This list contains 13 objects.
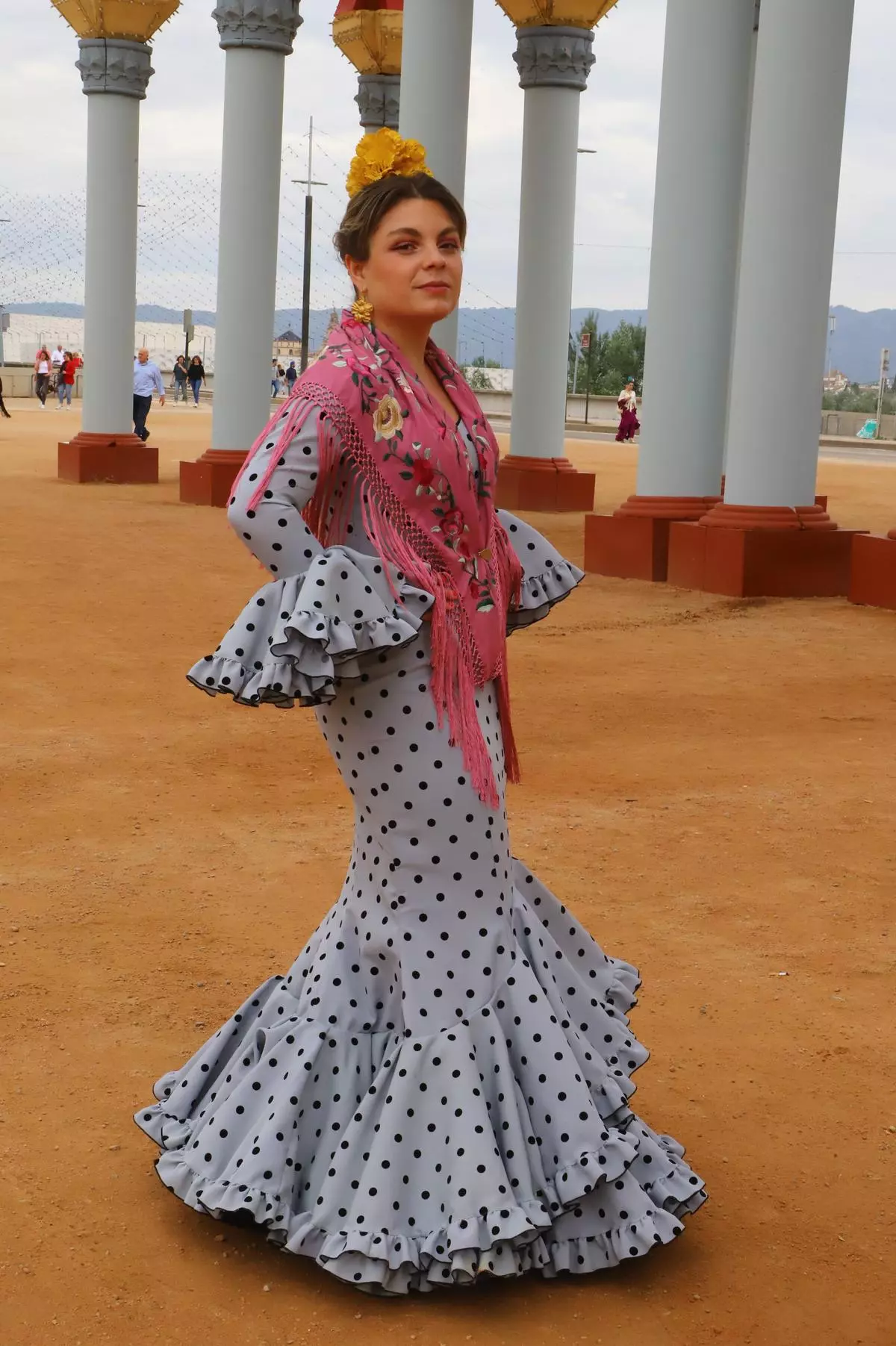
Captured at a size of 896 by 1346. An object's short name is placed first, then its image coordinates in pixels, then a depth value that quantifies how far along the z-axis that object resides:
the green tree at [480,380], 59.69
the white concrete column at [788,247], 11.96
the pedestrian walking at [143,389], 25.70
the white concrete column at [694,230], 13.36
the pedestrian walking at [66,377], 49.31
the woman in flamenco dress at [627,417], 39.88
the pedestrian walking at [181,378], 56.78
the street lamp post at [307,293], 39.78
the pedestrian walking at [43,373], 47.59
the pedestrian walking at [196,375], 52.94
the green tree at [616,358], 86.94
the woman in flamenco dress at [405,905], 3.09
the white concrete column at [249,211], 19.81
